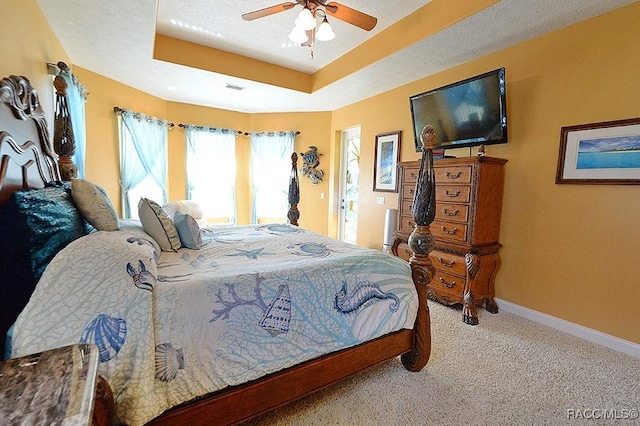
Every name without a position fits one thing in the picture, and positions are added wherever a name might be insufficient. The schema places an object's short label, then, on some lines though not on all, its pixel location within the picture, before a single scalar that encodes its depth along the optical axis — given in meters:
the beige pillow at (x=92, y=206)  1.46
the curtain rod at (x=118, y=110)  3.91
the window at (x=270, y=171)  5.45
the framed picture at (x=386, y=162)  4.09
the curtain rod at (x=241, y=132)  5.03
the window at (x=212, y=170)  5.05
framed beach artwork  2.08
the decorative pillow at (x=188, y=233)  1.98
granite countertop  0.47
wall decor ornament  5.36
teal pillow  1.01
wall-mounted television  2.60
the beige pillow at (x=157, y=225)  1.83
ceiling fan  2.13
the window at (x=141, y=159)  4.06
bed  0.99
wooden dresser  2.59
